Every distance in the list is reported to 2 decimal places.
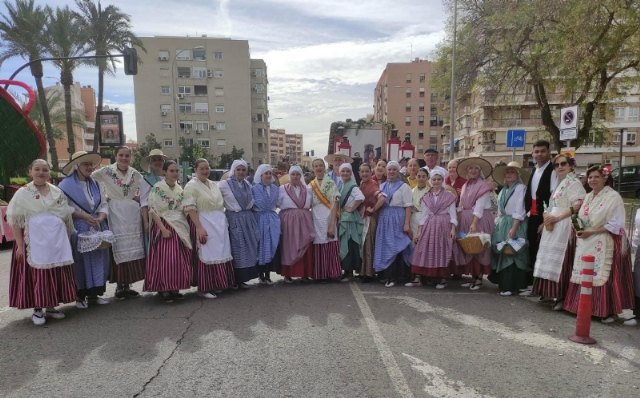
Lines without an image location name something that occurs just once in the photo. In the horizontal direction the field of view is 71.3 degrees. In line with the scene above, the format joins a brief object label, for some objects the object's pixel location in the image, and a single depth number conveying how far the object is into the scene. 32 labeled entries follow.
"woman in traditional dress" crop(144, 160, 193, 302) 5.36
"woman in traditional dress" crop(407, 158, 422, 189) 7.02
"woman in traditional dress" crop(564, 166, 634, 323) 4.62
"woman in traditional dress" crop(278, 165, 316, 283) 6.34
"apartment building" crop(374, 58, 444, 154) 80.00
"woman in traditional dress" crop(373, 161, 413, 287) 6.30
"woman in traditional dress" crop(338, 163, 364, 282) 6.55
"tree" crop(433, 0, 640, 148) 12.59
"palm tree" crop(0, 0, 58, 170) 21.59
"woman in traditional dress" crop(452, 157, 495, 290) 6.01
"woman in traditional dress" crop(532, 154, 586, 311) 5.07
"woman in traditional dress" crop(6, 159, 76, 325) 4.71
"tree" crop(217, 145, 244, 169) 53.75
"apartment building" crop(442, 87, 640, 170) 46.94
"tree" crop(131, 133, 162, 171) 47.15
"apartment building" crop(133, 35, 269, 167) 55.31
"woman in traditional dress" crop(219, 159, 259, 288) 5.99
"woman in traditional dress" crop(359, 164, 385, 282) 6.47
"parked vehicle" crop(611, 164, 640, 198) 22.41
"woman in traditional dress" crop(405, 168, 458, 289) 6.02
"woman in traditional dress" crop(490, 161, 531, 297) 5.75
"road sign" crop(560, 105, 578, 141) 7.80
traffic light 13.81
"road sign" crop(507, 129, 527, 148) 11.47
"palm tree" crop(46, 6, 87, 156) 22.41
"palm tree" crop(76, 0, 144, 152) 24.06
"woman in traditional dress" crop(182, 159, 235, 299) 5.55
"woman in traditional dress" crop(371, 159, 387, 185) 7.04
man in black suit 5.69
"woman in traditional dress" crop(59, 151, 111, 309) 5.22
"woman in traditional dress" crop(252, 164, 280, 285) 6.26
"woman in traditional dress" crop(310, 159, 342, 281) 6.44
